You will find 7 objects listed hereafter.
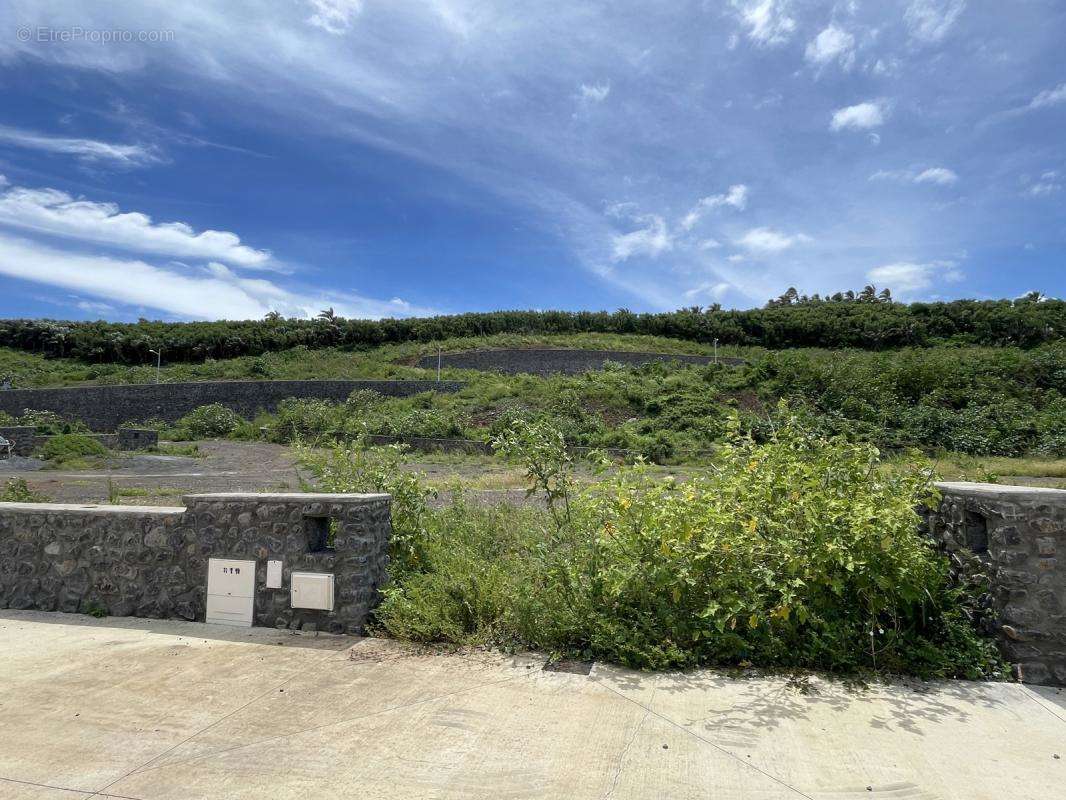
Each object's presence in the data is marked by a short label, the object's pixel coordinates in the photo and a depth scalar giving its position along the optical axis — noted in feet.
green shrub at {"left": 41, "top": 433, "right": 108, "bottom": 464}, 67.56
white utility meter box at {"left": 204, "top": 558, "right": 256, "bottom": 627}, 16.14
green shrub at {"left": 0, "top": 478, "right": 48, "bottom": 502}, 26.31
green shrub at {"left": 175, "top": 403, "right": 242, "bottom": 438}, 99.14
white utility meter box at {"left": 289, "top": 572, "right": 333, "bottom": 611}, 15.38
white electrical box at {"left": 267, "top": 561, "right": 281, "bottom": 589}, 15.90
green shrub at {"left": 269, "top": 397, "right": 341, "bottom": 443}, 93.40
